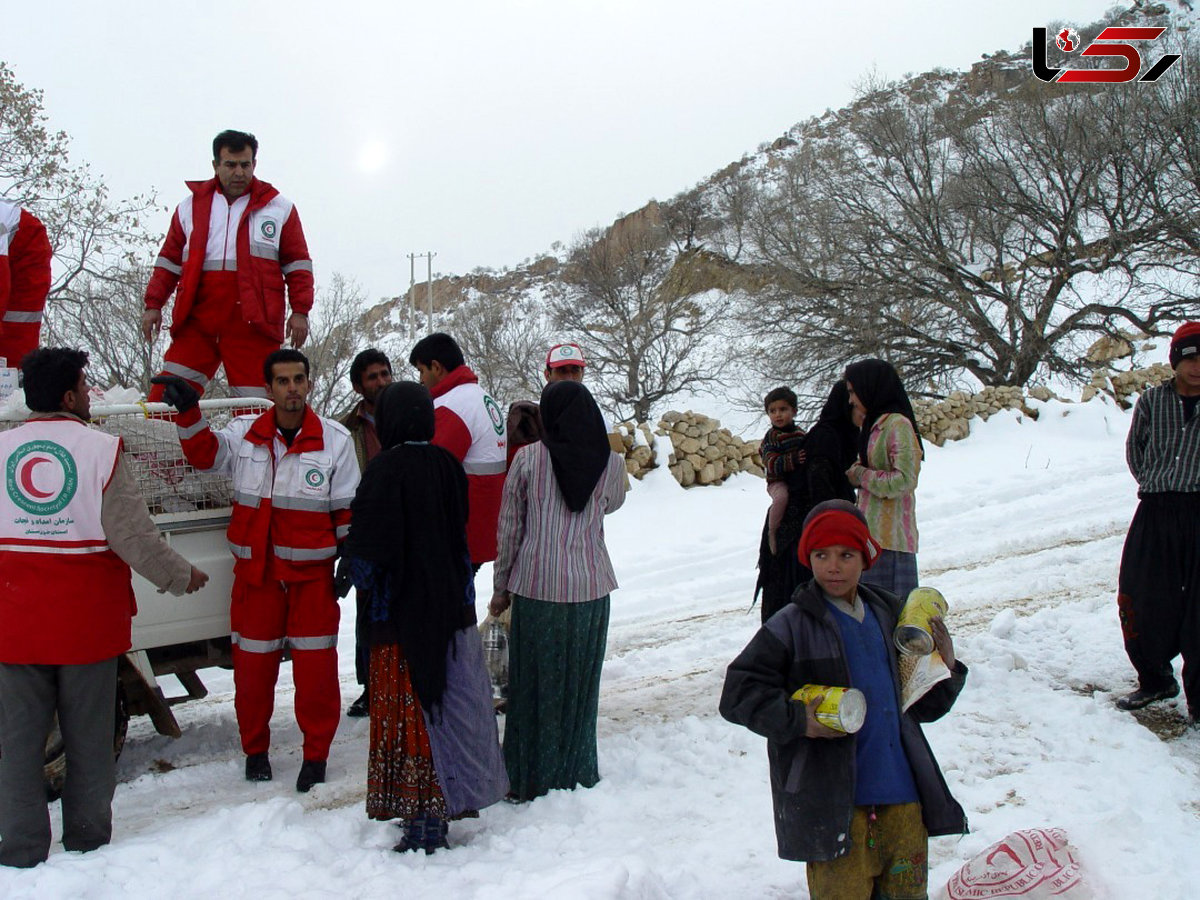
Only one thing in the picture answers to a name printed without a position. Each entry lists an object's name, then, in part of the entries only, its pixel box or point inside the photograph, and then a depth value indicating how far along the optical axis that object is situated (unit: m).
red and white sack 3.38
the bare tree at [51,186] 15.57
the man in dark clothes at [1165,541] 4.98
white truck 4.50
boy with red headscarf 2.80
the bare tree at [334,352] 20.89
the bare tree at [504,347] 28.67
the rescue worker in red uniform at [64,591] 3.54
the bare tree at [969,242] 21.39
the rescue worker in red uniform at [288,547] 4.43
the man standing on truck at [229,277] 5.31
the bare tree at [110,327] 17.33
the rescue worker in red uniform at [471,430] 4.89
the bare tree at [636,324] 27.69
